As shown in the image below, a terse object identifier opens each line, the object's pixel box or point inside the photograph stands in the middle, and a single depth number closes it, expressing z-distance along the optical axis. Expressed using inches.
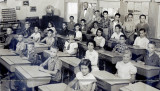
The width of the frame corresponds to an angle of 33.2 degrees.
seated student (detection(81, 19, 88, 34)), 317.9
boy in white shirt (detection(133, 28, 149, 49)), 231.9
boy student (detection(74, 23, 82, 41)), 282.1
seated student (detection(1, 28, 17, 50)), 276.7
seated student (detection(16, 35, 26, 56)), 249.5
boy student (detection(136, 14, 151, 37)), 261.4
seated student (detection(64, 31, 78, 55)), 251.0
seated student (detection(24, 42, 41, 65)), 224.7
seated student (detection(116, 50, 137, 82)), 174.1
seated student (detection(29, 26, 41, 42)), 302.7
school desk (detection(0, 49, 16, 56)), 236.6
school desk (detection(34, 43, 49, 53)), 256.2
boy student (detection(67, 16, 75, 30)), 337.7
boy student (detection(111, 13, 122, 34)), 283.0
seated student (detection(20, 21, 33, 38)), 330.0
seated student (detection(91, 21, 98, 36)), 293.7
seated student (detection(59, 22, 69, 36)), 316.7
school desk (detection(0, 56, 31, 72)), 195.8
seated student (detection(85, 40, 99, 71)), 203.1
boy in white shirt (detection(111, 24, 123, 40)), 258.4
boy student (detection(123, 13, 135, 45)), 270.9
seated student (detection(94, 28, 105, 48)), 249.8
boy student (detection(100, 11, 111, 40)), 292.5
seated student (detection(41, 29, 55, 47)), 271.7
